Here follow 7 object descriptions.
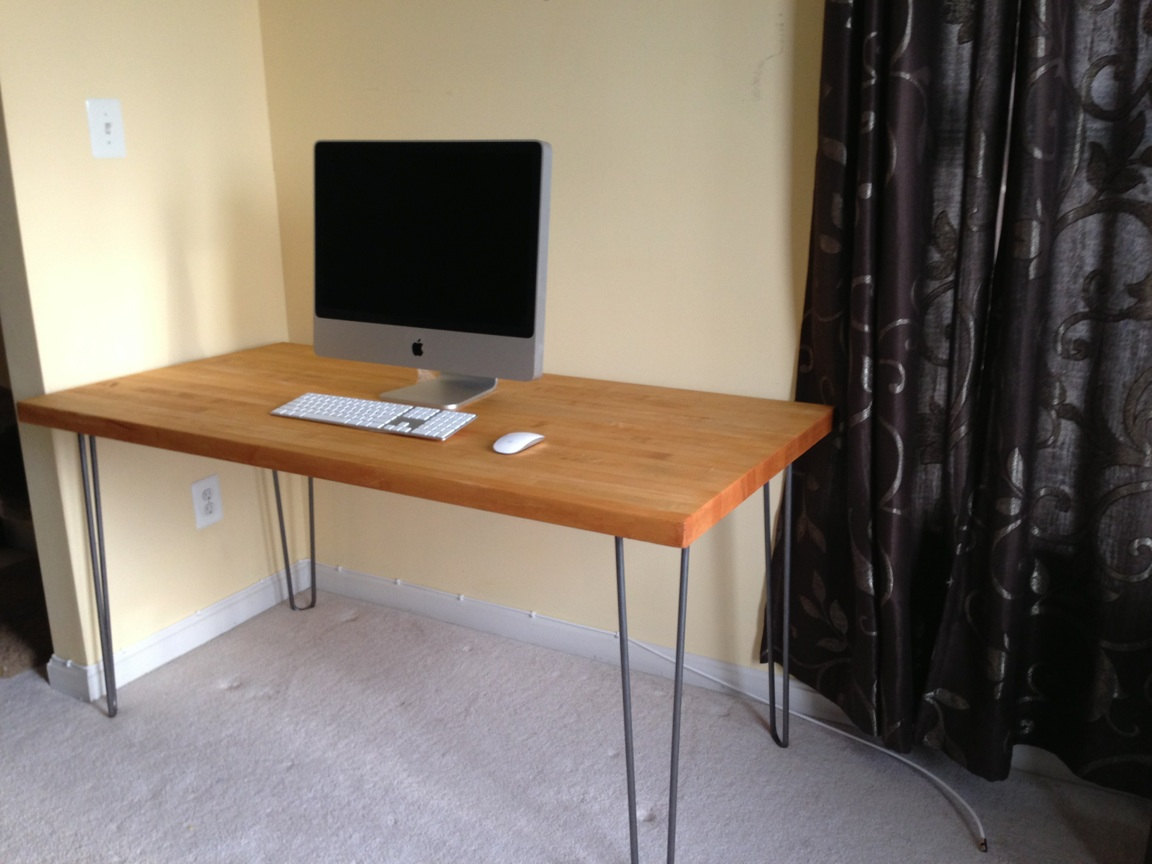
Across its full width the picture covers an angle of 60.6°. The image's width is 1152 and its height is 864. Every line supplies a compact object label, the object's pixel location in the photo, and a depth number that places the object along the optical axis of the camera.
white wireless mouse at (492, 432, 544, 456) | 1.58
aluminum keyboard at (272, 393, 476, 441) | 1.68
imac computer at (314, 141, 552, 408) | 1.74
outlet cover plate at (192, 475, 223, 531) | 2.39
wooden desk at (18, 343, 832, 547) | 1.41
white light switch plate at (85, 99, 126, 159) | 2.01
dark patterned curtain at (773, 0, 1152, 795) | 1.55
